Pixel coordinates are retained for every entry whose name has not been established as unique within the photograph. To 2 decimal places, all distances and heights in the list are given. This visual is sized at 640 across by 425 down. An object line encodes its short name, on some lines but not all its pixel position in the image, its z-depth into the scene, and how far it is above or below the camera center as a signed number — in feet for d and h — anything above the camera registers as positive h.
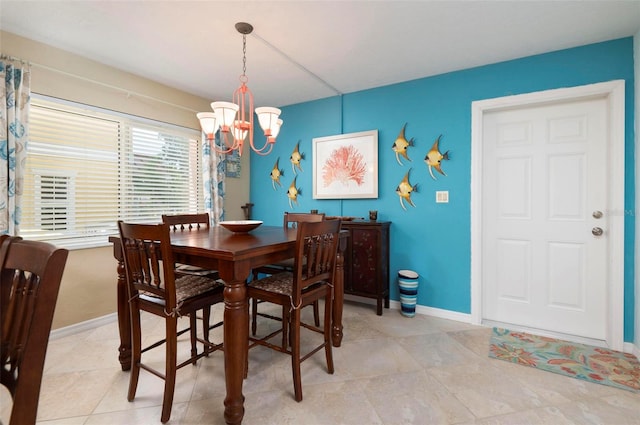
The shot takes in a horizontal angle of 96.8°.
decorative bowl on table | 6.71 -0.36
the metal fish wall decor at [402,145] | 9.96 +2.35
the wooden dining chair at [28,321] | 2.27 -0.93
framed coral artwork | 10.64 +1.79
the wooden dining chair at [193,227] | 6.71 -0.48
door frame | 7.16 +0.70
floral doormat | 6.12 -3.56
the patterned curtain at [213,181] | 11.44 +1.23
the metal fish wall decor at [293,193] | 12.48 +0.80
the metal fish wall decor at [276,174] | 12.94 +1.69
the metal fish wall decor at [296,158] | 12.36 +2.31
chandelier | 6.35 +2.09
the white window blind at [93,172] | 7.74 +1.23
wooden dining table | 4.47 -0.91
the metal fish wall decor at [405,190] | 9.94 +0.75
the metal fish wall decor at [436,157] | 9.39 +1.79
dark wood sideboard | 9.51 -1.69
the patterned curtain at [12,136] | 6.83 +1.84
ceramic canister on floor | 9.32 -2.69
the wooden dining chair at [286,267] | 7.65 -1.53
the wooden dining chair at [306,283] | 5.17 -1.48
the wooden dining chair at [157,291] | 4.64 -1.50
